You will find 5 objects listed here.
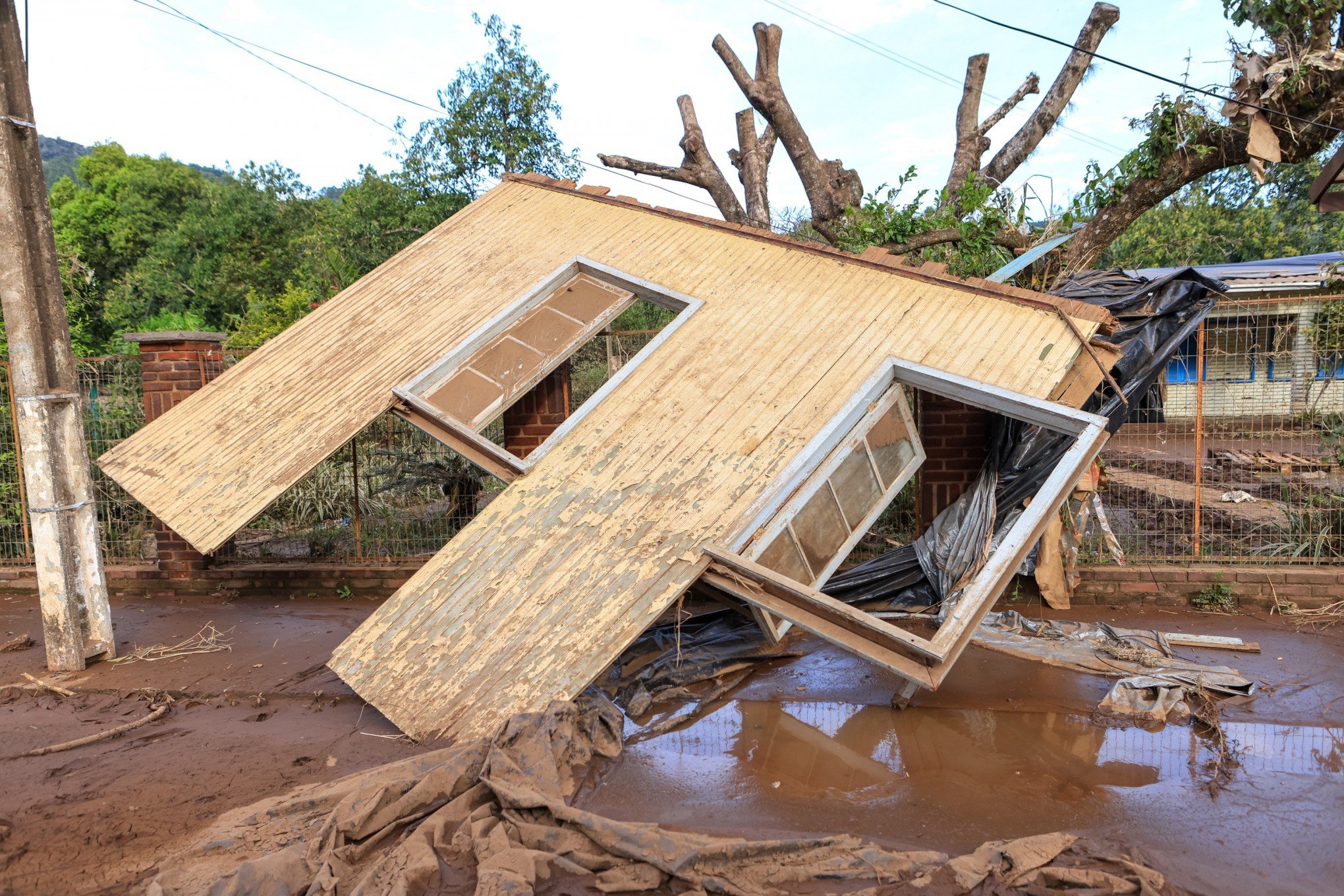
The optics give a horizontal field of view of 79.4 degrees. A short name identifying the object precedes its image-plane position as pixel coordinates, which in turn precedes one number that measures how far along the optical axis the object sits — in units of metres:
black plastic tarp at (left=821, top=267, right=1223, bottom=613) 6.39
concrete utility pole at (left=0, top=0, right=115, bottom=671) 5.85
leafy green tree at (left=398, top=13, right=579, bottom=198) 14.95
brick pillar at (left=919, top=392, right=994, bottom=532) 7.24
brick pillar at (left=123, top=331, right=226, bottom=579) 7.99
